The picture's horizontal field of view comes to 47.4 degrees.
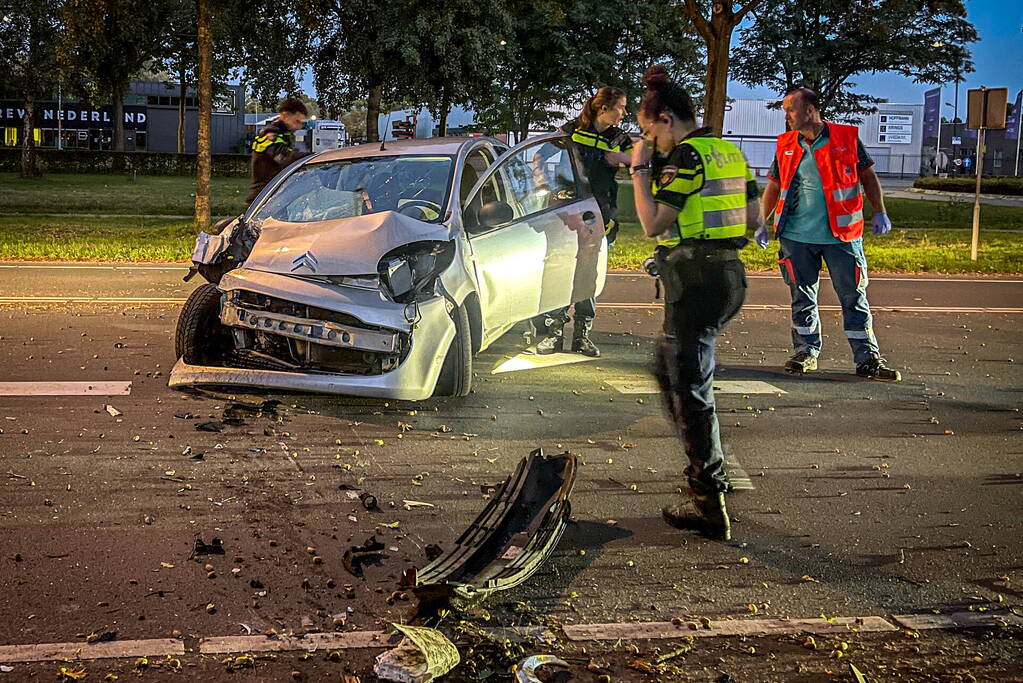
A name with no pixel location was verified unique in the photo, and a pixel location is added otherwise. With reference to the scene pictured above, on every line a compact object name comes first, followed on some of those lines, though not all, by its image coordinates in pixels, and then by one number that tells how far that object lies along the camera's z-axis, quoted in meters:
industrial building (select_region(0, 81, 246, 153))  90.00
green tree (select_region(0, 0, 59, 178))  35.61
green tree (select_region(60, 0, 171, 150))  17.42
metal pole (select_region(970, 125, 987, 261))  19.05
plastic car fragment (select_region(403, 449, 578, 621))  3.90
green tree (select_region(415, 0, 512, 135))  32.88
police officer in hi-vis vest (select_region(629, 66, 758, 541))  4.99
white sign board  90.69
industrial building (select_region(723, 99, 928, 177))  81.38
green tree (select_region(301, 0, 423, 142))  31.03
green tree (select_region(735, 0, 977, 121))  42.09
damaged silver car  6.83
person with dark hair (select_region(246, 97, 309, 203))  10.47
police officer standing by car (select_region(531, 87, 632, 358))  9.18
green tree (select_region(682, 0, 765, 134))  21.50
